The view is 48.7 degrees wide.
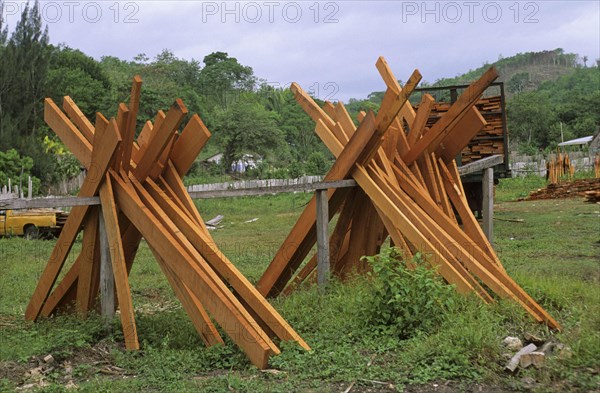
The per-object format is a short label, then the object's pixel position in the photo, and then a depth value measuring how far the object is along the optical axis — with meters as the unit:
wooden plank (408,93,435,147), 7.78
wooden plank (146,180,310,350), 5.36
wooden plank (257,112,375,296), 7.06
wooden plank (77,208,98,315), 6.09
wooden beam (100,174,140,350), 5.55
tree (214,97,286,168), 40.38
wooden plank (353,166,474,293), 6.00
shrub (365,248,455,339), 5.44
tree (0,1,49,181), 34.50
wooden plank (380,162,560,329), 5.60
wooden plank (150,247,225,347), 5.46
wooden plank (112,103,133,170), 5.77
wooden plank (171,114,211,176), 6.11
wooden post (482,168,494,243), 8.92
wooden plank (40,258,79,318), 6.34
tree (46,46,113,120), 38.76
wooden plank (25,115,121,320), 5.75
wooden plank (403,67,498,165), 6.90
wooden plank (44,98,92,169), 6.25
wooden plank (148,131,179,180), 6.23
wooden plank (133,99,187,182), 5.66
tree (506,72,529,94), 82.75
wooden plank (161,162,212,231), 6.27
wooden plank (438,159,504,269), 7.22
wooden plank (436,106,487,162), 7.73
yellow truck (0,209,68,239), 17.25
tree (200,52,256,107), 57.50
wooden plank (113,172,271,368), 5.01
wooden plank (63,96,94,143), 6.46
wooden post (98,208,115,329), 5.87
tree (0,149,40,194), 27.28
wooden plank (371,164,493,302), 6.05
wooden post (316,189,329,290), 7.01
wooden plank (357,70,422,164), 6.62
